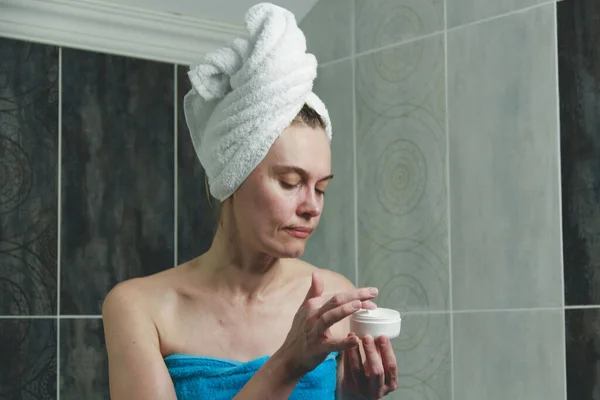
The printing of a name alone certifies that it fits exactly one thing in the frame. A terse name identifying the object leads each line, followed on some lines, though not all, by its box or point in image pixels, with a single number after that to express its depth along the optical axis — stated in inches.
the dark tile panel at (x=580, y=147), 113.2
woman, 95.7
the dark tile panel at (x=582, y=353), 112.6
